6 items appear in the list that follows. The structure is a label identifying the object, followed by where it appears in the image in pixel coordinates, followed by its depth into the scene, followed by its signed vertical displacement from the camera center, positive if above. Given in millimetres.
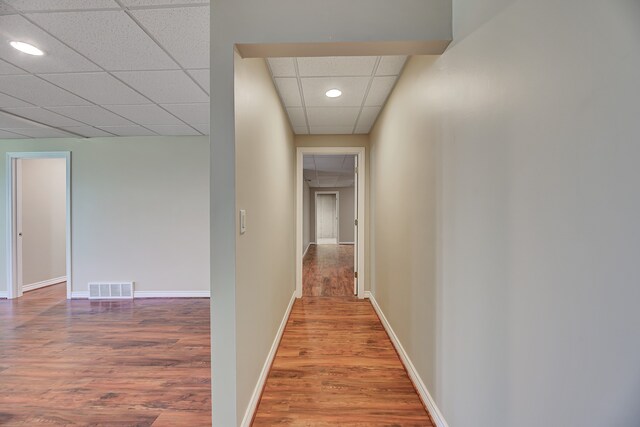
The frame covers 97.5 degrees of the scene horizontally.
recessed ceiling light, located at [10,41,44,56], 1745 +1075
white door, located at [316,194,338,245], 12203 -112
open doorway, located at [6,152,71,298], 3986 -81
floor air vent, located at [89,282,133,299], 3922 -1039
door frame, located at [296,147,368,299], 3879 +148
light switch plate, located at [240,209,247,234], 1445 -31
